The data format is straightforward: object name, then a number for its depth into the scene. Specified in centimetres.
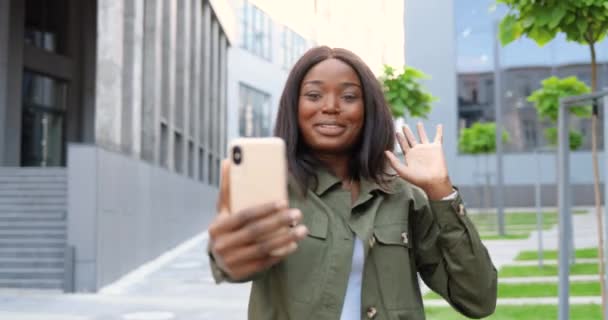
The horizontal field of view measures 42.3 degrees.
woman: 194
